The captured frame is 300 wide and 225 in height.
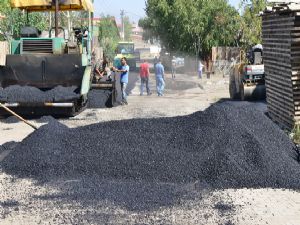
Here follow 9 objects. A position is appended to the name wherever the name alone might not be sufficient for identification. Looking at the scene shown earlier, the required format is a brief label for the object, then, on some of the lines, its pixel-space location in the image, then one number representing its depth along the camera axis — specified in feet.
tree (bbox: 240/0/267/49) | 111.75
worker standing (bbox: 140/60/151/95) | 74.74
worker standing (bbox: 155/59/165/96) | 73.92
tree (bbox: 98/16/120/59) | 184.32
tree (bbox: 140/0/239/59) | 128.26
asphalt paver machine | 47.80
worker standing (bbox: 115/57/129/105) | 61.05
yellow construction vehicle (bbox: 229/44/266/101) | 61.21
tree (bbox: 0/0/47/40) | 95.25
